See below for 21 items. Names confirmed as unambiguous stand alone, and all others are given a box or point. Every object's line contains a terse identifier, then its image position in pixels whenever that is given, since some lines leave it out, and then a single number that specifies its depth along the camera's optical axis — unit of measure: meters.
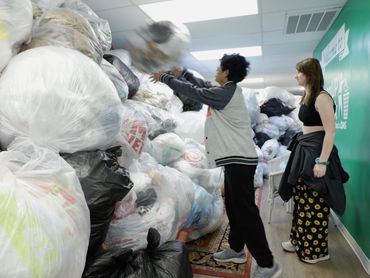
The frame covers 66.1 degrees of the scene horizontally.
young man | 1.54
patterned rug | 1.74
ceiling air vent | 2.99
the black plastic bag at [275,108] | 4.99
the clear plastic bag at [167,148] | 2.24
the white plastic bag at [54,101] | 0.99
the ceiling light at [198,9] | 2.70
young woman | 1.74
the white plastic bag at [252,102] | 4.43
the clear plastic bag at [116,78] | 1.81
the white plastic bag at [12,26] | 1.07
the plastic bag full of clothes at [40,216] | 0.62
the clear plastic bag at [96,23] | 1.69
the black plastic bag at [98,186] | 1.04
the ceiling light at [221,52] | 4.35
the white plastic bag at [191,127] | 3.25
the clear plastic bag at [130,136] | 1.47
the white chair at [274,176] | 2.62
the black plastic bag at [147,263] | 1.03
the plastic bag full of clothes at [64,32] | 1.31
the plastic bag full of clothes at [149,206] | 1.39
